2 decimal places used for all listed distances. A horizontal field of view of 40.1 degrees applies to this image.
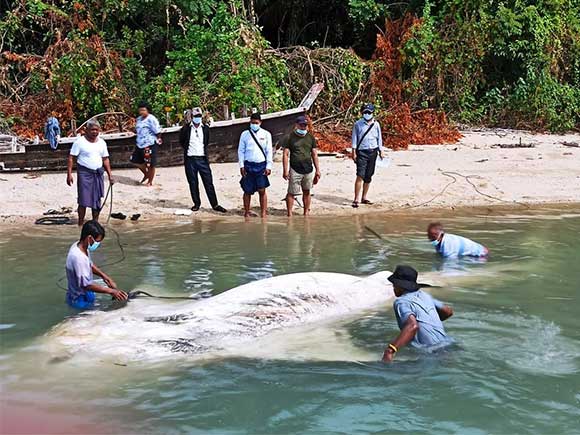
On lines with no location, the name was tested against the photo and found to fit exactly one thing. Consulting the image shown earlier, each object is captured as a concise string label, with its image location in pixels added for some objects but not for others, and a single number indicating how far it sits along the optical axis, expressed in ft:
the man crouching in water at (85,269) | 23.72
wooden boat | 49.11
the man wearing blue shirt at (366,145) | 42.19
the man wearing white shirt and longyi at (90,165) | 34.91
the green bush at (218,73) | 56.03
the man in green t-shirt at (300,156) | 39.47
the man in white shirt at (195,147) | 41.52
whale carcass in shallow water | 21.71
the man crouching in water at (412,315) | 20.29
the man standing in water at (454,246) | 31.73
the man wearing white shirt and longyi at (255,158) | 39.47
